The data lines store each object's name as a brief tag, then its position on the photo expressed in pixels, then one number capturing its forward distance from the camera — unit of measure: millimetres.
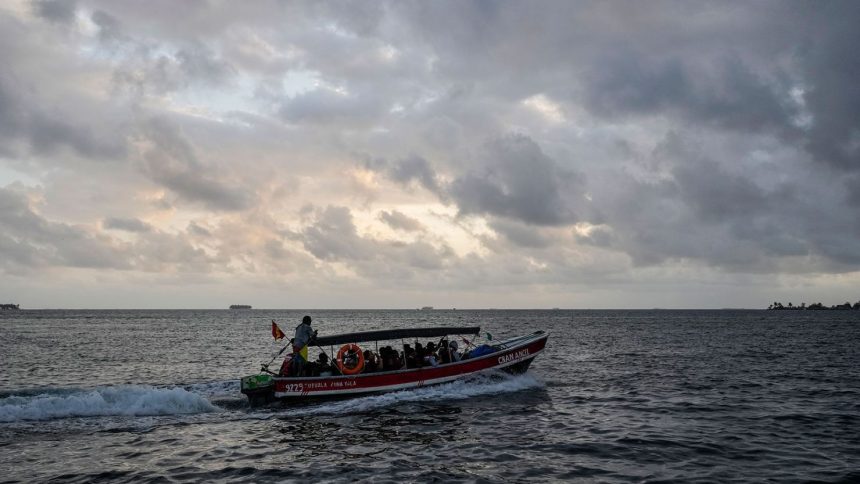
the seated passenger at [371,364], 24391
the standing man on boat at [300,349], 23422
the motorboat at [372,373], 22750
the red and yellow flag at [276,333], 23281
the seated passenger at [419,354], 25125
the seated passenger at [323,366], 23906
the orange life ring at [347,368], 23531
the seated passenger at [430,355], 25172
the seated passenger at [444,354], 26273
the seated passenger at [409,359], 24984
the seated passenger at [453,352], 26153
